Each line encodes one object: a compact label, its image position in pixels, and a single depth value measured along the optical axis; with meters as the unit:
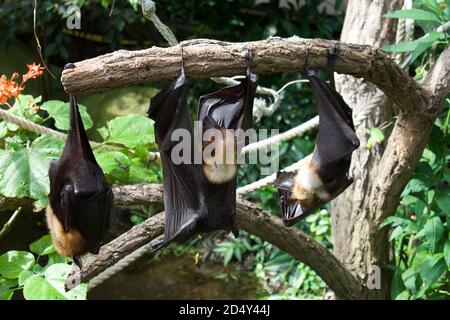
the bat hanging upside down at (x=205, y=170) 1.93
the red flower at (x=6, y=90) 2.49
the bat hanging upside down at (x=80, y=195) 2.01
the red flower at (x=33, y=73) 2.57
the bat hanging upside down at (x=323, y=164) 2.02
